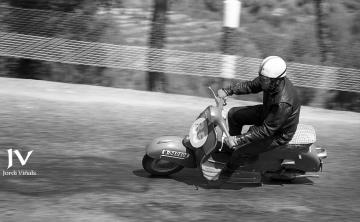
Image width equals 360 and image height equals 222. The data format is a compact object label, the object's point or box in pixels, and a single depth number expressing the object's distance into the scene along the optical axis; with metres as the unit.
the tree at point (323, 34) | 11.79
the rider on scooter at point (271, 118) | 6.71
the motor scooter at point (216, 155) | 6.98
